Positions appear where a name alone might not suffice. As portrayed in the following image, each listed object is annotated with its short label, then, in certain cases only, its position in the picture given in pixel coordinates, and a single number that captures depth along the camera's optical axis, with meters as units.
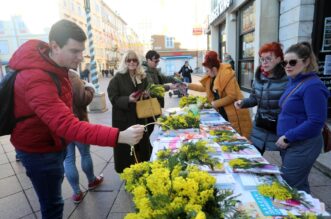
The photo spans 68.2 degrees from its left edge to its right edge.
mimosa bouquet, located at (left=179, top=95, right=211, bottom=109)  3.73
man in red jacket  1.49
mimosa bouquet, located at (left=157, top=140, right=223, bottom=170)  1.78
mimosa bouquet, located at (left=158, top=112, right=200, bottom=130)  2.66
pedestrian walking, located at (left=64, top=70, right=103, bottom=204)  2.81
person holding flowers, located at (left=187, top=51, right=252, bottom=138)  3.35
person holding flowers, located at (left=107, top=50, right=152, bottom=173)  3.22
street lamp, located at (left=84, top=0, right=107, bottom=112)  9.09
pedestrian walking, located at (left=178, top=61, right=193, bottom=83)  14.48
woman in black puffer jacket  2.47
